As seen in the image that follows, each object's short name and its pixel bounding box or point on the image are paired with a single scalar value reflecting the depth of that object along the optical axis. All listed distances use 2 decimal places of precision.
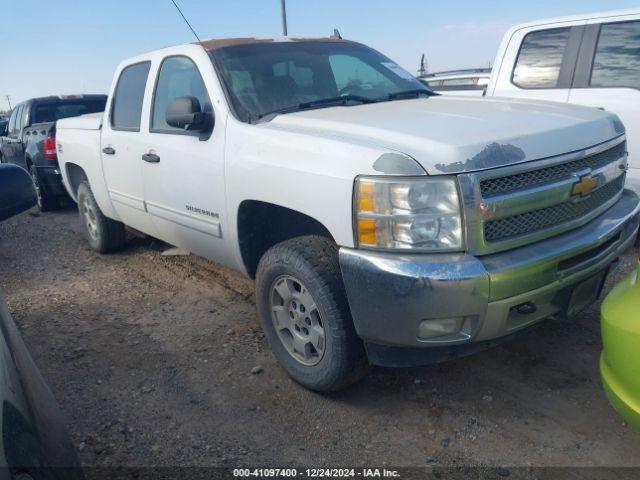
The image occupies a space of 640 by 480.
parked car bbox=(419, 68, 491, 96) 7.77
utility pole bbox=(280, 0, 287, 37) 11.47
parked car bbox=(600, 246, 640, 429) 1.89
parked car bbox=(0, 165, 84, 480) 1.24
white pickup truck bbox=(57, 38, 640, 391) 2.22
